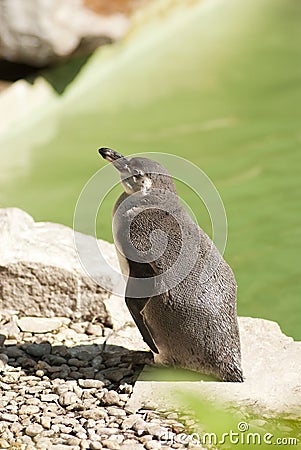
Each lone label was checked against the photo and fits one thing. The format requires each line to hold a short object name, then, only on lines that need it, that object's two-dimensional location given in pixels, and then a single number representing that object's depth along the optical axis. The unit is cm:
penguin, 680
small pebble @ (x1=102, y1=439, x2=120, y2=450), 613
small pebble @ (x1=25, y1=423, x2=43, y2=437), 636
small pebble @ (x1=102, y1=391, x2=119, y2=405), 678
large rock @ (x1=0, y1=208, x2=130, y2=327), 839
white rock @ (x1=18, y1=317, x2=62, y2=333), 825
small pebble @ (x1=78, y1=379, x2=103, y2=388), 707
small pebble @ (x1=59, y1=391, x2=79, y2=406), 680
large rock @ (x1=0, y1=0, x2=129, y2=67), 1599
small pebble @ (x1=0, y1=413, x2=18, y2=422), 655
